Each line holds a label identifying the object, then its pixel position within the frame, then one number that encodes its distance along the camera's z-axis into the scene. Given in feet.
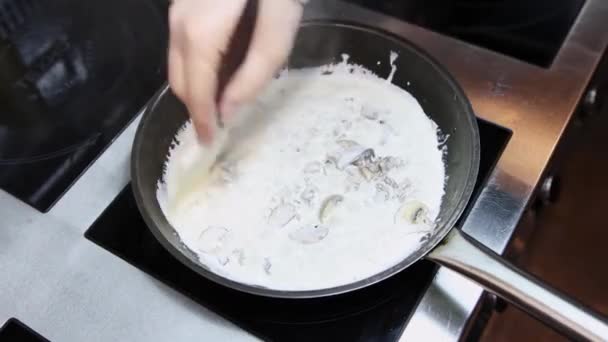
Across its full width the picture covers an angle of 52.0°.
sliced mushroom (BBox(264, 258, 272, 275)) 2.13
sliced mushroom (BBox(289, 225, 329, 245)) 2.20
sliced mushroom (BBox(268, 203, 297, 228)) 2.27
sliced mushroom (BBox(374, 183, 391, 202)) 2.30
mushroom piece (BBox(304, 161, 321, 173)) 2.41
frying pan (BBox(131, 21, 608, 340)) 1.67
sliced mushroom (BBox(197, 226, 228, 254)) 2.22
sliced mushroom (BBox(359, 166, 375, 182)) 2.36
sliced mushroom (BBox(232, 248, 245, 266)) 2.17
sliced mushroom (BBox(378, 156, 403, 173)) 2.39
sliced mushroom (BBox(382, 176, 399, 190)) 2.34
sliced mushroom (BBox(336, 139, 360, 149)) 2.48
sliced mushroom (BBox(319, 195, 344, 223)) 2.27
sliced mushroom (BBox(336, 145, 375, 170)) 2.41
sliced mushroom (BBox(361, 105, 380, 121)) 2.56
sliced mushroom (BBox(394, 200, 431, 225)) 2.22
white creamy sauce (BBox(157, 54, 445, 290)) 2.16
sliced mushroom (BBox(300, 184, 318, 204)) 2.32
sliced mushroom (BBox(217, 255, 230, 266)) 2.17
